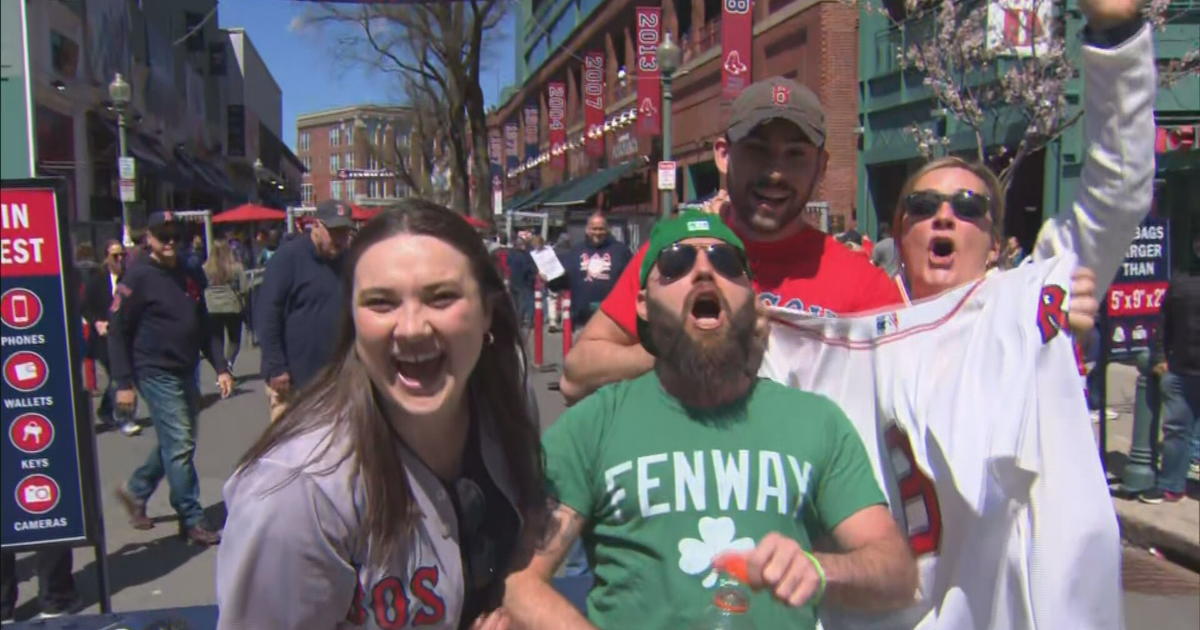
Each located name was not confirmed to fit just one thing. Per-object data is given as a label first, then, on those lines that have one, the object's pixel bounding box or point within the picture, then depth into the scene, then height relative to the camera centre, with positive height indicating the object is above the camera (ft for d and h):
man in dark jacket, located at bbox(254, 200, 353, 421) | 19.85 -0.31
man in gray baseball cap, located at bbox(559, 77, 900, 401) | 7.79 +0.29
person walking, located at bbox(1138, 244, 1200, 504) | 21.63 -2.92
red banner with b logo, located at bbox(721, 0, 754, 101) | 68.64 +17.25
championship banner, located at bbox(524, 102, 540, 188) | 191.72 +31.14
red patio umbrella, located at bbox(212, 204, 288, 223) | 82.74 +6.63
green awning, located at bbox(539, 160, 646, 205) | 106.83 +11.27
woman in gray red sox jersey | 5.27 -1.16
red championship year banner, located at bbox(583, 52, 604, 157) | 124.36 +24.58
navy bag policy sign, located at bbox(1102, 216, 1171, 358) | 24.16 -0.82
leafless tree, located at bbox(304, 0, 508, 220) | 94.96 +24.48
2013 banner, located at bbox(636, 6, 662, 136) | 84.69 +19.11
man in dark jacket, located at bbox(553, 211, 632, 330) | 33.19 +0.37
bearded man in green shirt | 6.10 -1.37
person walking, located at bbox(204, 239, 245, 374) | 37.37 -0.27
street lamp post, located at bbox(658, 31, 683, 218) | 46.98 +10.53
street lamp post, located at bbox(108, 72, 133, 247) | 60.23 +12.66
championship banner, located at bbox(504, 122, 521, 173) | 213.66 +31.51
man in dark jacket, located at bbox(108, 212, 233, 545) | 19.34 -1.31
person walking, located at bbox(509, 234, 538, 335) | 52.06 +0.18
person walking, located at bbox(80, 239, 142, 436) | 30.26 -1.08
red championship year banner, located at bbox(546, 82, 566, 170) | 150.89 +26.51
